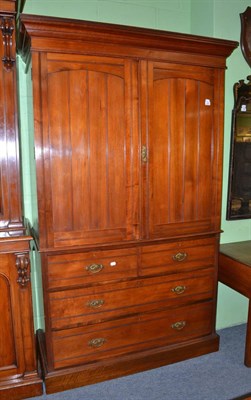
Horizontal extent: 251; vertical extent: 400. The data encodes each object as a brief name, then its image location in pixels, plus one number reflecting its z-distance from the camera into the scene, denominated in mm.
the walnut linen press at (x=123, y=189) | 1825
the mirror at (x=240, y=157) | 2525
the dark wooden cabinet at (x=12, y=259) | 1749
